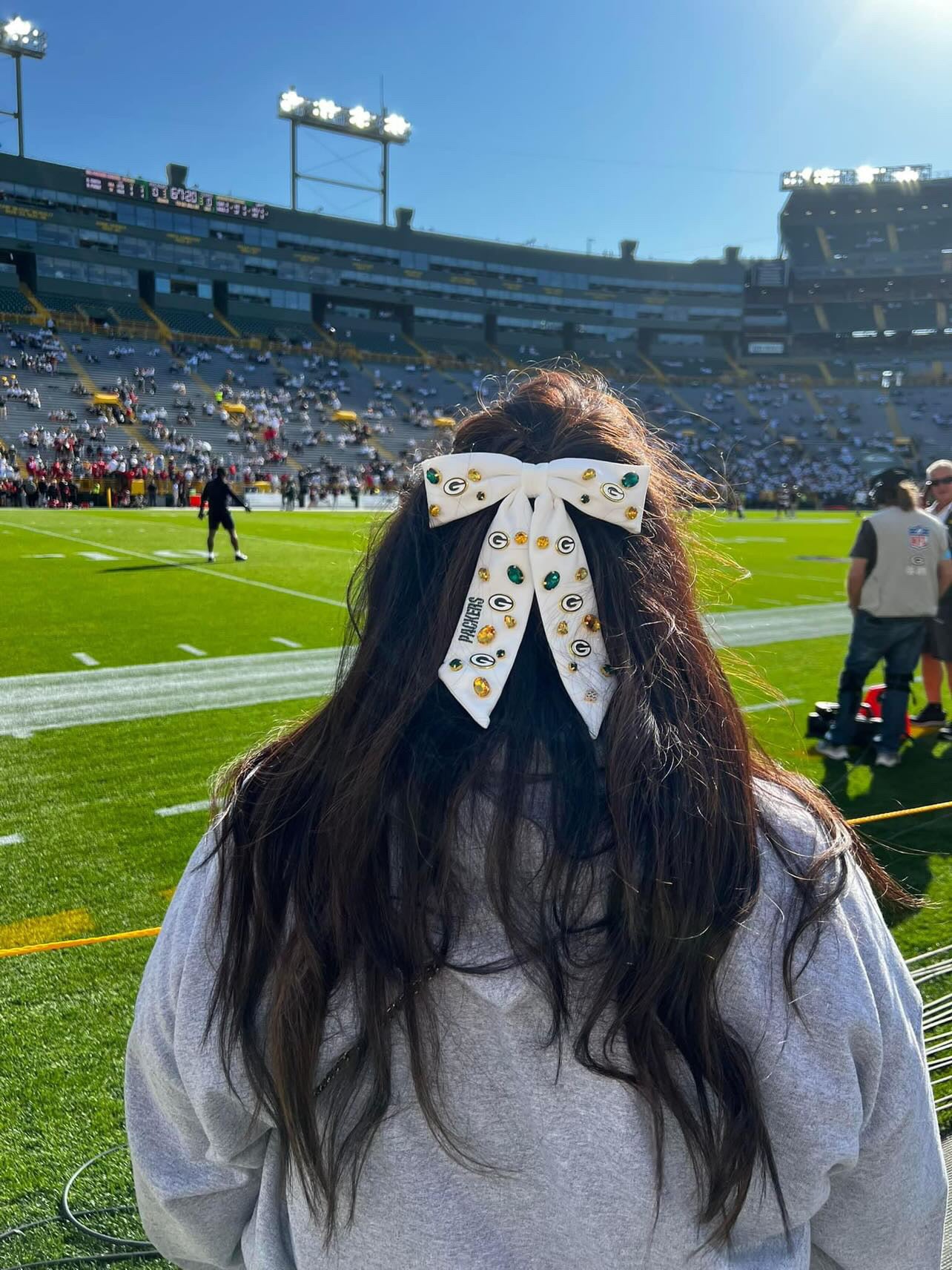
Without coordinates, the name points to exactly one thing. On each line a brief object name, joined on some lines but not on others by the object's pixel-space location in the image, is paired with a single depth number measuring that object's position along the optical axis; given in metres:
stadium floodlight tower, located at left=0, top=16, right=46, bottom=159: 44.66
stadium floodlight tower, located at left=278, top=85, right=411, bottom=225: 53.28
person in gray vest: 5.11
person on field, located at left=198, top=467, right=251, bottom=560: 14.07
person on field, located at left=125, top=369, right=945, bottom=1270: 0.89
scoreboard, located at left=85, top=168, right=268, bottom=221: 48.66
